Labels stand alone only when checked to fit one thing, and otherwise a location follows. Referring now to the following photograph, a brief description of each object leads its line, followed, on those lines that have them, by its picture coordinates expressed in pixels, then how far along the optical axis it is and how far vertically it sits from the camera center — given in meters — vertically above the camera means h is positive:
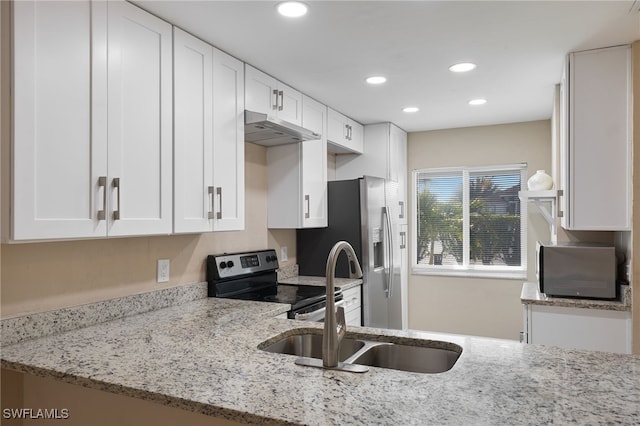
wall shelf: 3.07 +0.12
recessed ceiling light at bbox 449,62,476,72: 2.78 +0.96
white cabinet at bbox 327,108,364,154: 3.85 +0.76
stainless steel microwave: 2.61 -0.35
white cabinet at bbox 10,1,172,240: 1.50 +0.37
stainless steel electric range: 2.73 -0.50
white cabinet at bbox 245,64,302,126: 2.76 +0.81
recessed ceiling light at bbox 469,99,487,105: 3.64 +0.96
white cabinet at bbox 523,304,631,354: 2.52 -0.69
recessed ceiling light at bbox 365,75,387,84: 3.03 +0.96
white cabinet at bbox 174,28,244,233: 2.20 +0.42
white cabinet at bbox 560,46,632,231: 2.45 +0.43
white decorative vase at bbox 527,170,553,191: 3.26 +0.24
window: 4.63 -0.08
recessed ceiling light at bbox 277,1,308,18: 1.99 +0.97
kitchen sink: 1.66 -0.55
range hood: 2.62 +0.55
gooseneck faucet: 1.41 -0.37
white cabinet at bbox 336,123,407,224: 4.41 +0.58
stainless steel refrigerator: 3.61 -0.22
